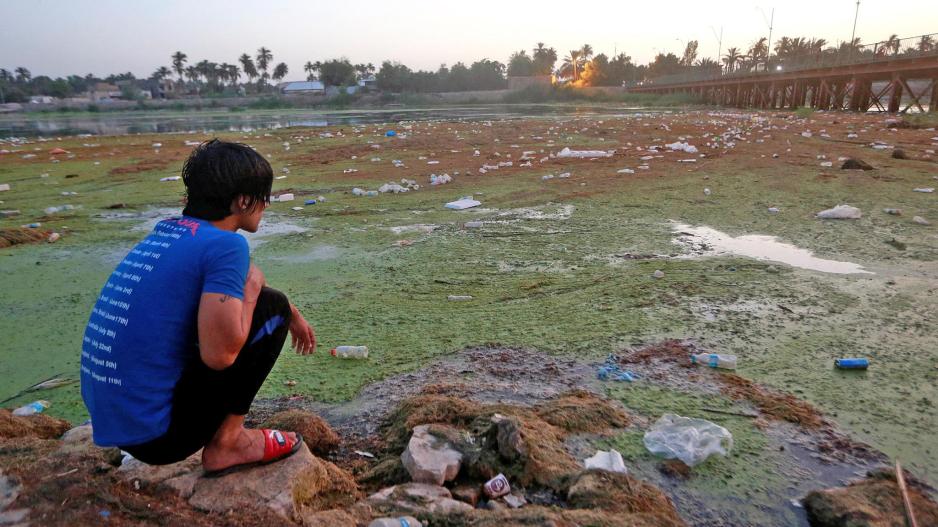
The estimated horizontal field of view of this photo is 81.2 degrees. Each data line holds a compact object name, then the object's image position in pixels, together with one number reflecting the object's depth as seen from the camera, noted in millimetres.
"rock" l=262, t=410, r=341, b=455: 1933
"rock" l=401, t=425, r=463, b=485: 1679
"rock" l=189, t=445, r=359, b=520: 1524
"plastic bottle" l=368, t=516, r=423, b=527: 1446
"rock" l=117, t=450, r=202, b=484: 1619
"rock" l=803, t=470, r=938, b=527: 1492
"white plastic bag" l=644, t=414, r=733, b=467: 1812
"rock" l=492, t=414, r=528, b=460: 1755
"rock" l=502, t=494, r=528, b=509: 1605
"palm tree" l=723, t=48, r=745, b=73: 42688
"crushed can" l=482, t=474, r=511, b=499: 1649
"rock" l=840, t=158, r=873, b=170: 6988
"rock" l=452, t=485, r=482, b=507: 1617
